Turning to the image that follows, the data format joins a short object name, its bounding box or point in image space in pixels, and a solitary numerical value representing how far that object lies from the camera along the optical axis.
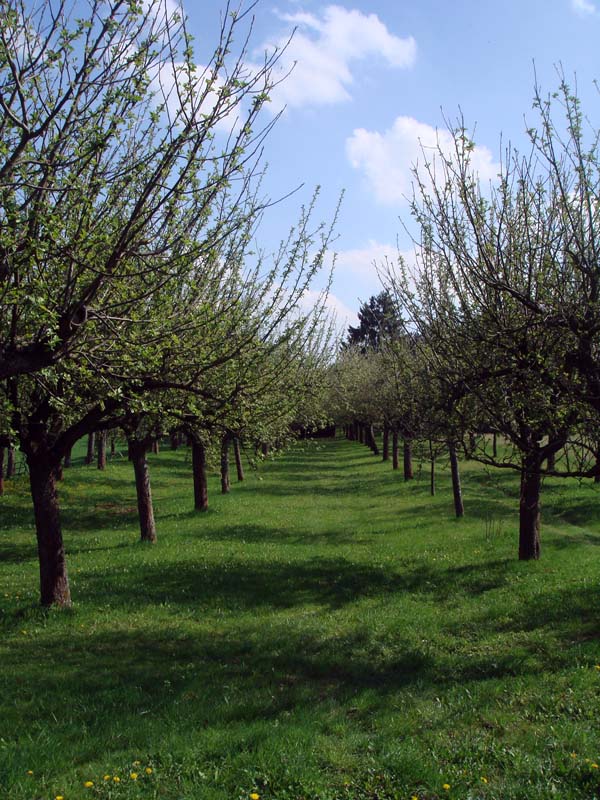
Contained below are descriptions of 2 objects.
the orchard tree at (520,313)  9.23
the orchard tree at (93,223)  6.47
